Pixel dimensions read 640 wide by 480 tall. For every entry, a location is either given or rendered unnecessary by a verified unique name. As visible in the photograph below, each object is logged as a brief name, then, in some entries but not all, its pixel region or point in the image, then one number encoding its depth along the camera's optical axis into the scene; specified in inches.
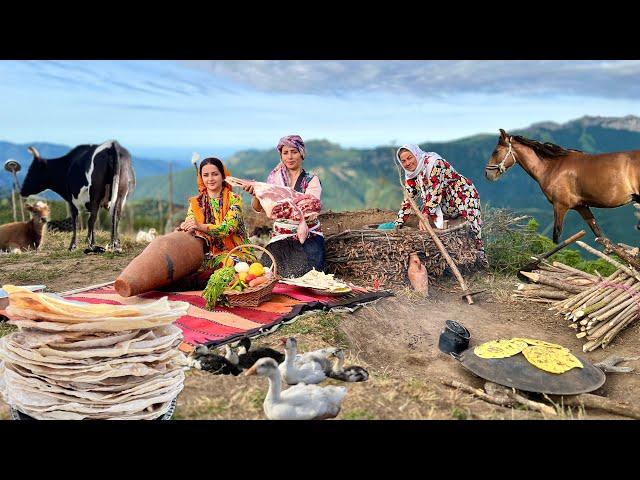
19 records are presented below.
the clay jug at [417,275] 269.1
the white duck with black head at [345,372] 156.3
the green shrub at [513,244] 316.5
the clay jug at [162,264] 213.6
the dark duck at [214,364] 158.4
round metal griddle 167.5
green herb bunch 211.2
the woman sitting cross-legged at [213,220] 238.7
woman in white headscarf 281.7
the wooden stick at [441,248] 265.4
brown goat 346.3
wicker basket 212.7
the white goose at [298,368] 143.3
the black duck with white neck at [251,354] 162.6
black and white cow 322.3
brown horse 267.9
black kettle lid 209.6
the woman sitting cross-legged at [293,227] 256.4
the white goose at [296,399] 122.1
